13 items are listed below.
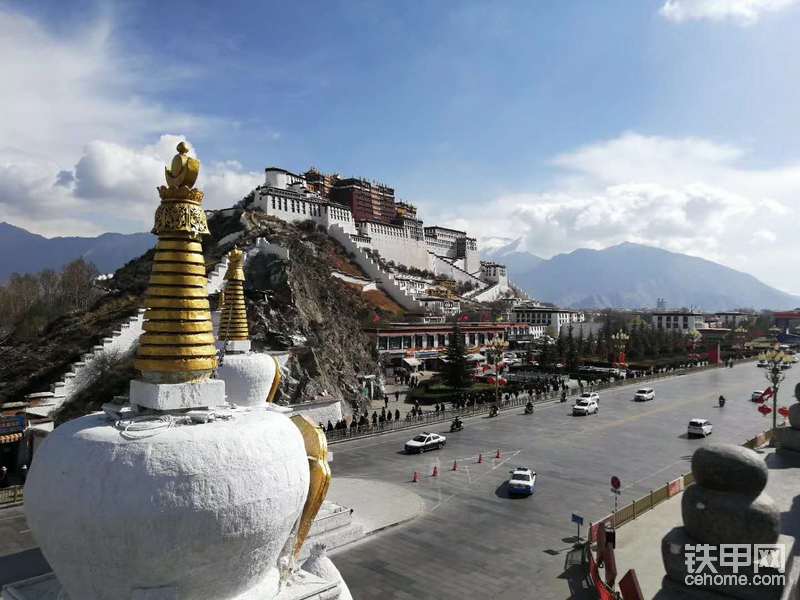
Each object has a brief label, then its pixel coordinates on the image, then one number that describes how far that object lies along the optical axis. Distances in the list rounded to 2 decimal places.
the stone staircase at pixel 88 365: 30.36
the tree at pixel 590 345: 73.27
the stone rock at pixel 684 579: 11.59
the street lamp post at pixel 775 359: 29.27
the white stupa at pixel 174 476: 6.55
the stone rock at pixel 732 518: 11.80
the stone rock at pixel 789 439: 20.52
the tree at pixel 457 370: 48.16
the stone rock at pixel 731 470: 11.96
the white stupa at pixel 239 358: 16.81
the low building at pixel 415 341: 58.56
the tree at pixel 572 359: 61.34
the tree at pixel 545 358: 58.50
